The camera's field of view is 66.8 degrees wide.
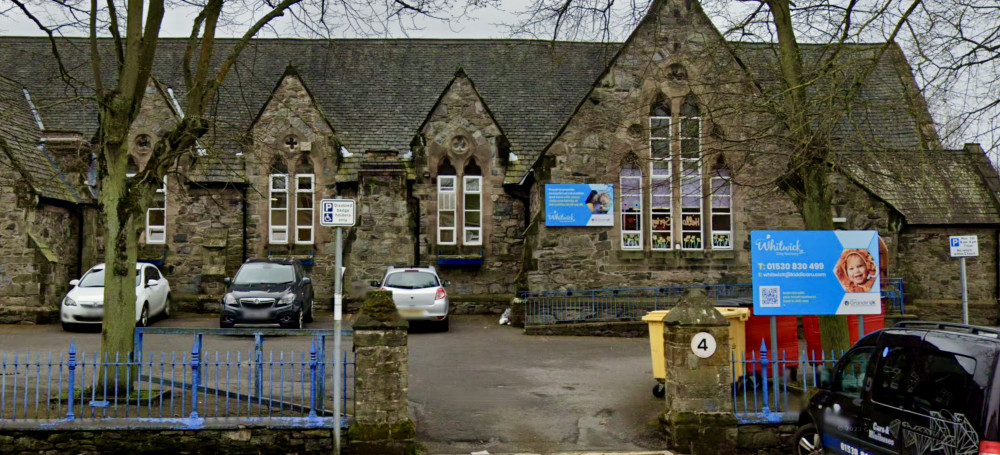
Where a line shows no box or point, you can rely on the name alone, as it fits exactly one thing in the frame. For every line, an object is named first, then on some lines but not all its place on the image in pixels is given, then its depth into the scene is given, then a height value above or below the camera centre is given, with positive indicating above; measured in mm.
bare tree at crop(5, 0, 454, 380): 9805 +1862
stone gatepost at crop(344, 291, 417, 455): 8242 -1362
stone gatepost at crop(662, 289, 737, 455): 8617 -1384
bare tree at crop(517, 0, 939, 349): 9672 +2164
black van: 5379 -1041
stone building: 20047 +2250
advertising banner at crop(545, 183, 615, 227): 19859 +1629
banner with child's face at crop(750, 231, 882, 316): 9695 -133
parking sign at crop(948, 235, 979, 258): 13530 +307
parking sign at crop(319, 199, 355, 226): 8430 +619
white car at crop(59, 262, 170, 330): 17266 -691
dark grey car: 16859 -657
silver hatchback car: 17844 -643
